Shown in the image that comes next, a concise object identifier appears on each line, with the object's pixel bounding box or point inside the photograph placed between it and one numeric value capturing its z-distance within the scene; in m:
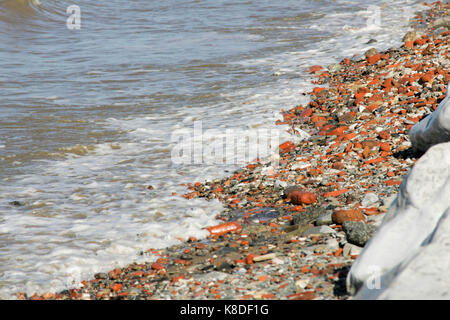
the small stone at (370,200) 8.89
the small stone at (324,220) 8.63
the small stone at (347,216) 8.31
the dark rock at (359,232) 7.52
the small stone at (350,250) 7.41
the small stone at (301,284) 6.72
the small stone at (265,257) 7.70
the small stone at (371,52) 20.19
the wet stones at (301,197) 9.77
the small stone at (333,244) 7.70
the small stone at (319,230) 8.29
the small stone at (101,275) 8.30
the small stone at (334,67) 20.37
